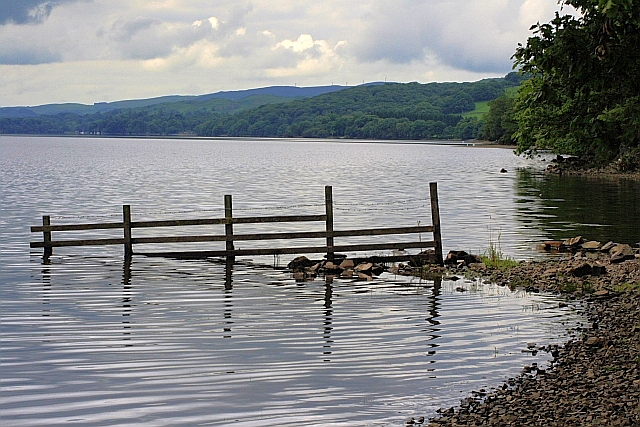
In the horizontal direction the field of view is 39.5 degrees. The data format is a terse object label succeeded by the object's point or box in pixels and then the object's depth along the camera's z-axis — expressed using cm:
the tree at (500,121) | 16075
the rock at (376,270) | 2304
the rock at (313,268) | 2341
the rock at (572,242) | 2750
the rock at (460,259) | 2377
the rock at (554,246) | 2736
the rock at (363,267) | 2298
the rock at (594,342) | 1365
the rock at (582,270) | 2109
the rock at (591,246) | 2633
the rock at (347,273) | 2296
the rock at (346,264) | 2373
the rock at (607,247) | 2579
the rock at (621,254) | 2305
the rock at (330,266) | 2341
